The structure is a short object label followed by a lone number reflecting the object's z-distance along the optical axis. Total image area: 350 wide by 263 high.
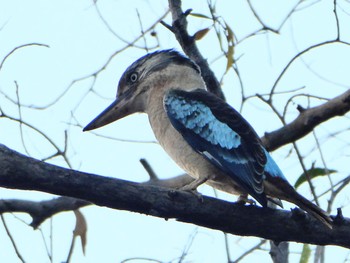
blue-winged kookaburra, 9.65
